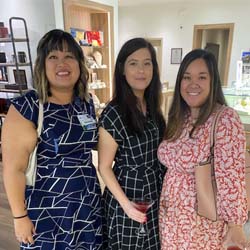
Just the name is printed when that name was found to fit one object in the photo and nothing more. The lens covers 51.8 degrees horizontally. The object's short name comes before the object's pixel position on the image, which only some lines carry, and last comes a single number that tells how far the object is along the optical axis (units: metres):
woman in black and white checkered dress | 1.35
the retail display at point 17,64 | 3.78
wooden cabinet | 4.75
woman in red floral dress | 1.16
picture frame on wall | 7.60
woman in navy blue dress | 1.21
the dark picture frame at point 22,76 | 4.12
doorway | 6.83
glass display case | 2.81
